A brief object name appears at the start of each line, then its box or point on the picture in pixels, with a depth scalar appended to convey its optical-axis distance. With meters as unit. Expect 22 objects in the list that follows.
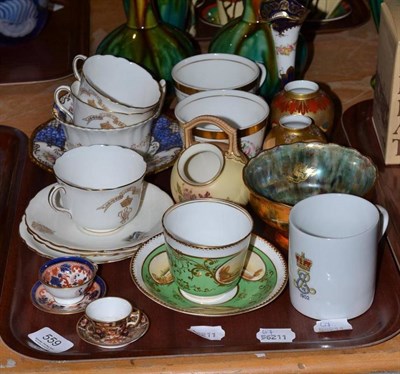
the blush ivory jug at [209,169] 1.07
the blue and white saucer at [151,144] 1.22
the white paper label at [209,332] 0.96
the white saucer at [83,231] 1.08
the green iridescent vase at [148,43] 1.36
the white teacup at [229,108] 1.18
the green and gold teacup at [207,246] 0.96
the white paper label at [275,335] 0.95
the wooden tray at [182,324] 0.95
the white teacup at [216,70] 1.29
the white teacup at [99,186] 1.07
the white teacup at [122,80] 1.26
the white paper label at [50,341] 0.95
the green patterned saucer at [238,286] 0.98
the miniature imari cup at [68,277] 1.00
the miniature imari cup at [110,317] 0.96
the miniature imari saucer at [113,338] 0.95
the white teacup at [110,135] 1.17
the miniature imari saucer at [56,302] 1.00
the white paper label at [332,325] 0.96
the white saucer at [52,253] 1.06
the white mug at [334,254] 0.93
